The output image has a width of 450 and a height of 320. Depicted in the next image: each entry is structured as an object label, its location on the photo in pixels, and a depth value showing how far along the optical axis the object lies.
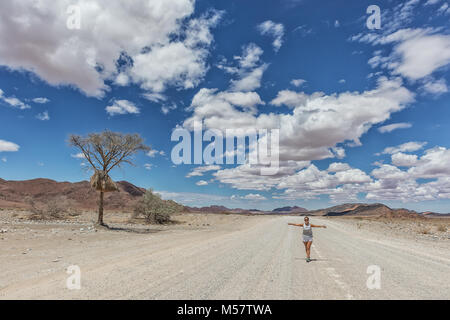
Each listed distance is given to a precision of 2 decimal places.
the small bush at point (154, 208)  34.84
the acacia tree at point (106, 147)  24.17
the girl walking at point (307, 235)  10.49
